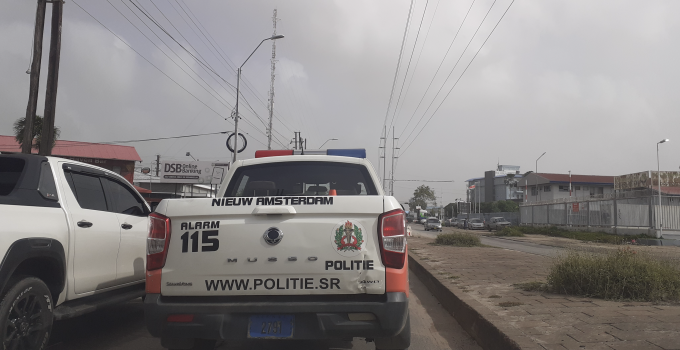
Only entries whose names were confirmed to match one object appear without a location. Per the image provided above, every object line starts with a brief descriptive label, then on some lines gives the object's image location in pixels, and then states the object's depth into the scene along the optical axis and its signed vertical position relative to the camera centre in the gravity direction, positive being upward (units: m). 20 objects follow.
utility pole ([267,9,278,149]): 40.16 +9.60
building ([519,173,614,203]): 65.75 +4.61
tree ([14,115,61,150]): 25.28 +4.03
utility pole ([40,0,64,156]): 12.48 +3.26
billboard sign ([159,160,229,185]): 39.66 +3.19
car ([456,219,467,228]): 63.19 -0.86
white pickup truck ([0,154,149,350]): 3.79 -0.32
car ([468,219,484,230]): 54.67 -0.83
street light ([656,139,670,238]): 27.48 -0.11
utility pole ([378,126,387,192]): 59.86 +6.82
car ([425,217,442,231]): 49.72 -0.89
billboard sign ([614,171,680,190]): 33.28 +2.83
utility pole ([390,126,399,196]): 55.67 +4.51
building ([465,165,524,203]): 99.25 +6.43
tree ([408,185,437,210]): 116.12 +4.67
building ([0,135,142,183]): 41.94 +4.71
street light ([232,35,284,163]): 25.80 +4.96
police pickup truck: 3.41 -0.40
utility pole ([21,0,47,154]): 12.69 +3.35
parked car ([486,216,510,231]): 49.17 -0.59
